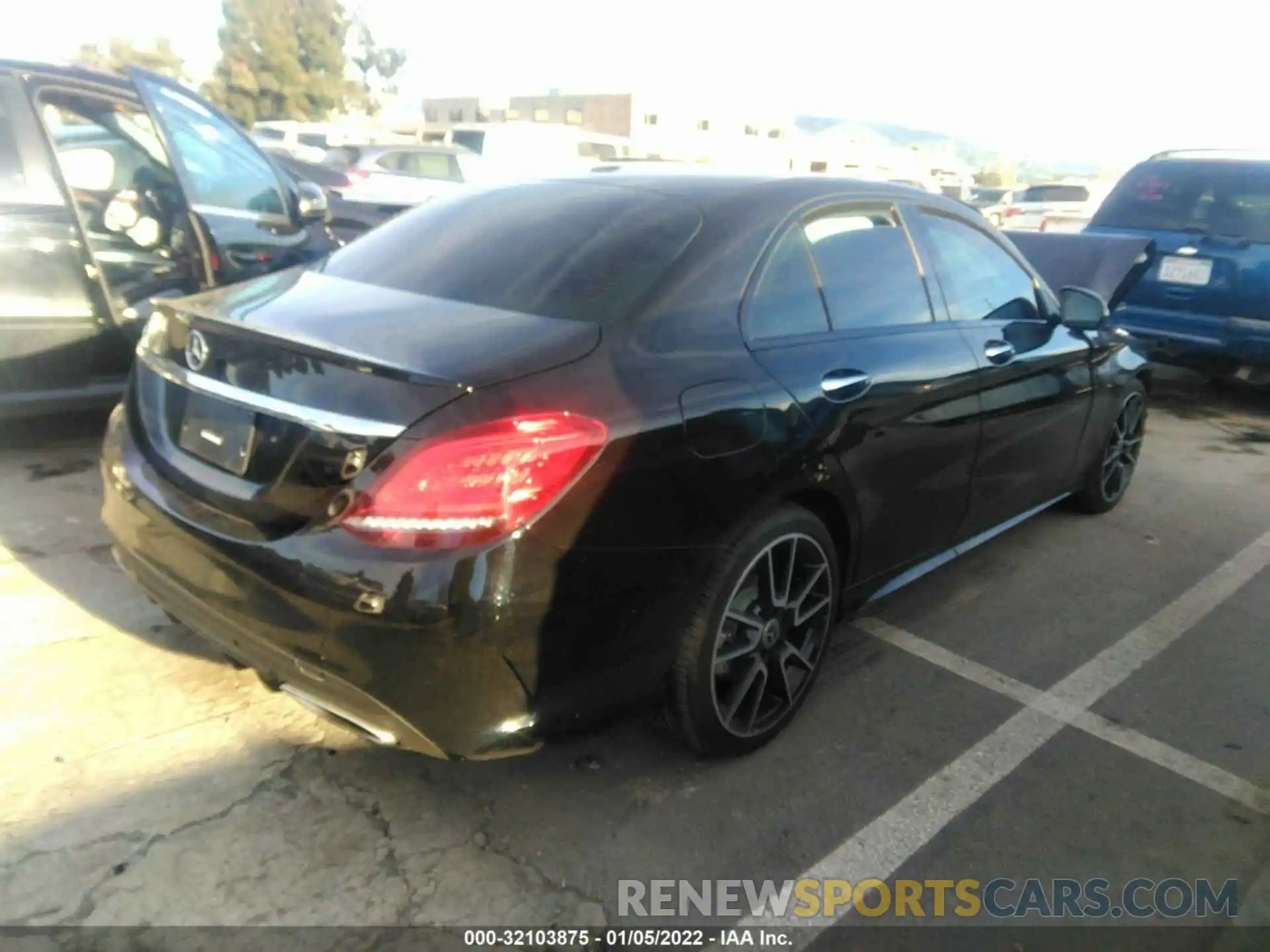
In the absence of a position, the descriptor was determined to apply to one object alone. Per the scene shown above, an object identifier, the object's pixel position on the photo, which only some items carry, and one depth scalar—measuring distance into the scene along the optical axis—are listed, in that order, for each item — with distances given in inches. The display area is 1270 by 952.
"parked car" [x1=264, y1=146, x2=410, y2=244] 464.6
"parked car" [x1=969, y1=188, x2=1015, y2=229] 739.4
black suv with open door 169.8
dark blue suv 260.8
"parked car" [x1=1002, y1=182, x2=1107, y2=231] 699.4
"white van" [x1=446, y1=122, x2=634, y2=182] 703.7
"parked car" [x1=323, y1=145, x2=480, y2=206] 507.8
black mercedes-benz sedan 82.4
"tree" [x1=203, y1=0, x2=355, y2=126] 1847.9
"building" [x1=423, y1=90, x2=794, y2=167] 2119.8
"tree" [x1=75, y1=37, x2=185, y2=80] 1672.0
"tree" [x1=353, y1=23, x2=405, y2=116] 2326.0
